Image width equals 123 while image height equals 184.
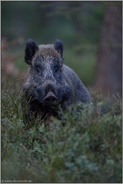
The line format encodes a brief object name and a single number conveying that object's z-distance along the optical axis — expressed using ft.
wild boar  57.72
